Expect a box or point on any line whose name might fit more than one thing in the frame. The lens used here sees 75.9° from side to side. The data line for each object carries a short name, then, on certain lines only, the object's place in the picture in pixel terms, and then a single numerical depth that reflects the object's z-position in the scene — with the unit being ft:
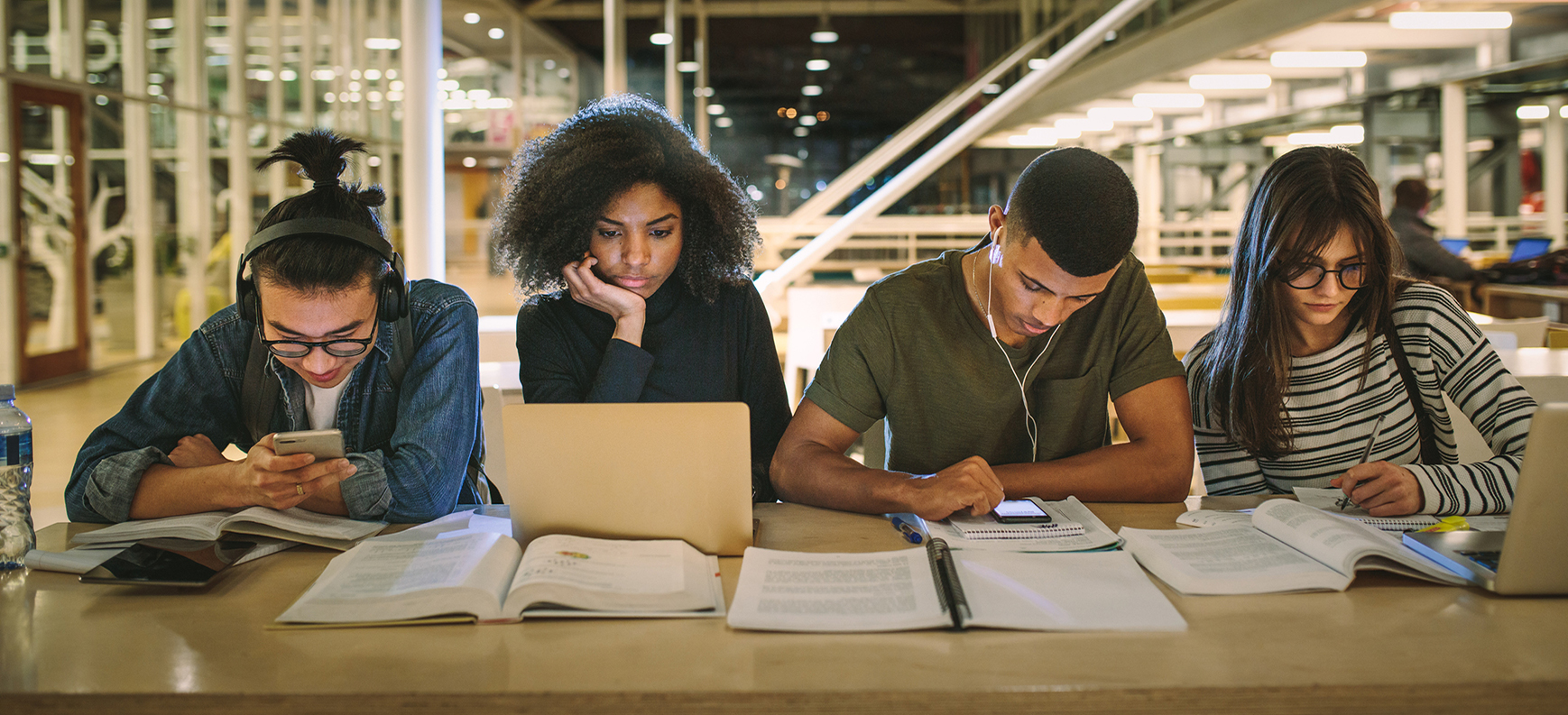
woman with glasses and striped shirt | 5.42
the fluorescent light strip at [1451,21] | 19.85
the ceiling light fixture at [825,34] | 43.69
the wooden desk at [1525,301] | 18.44
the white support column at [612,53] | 18.04
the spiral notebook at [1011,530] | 4.29
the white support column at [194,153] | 26.94
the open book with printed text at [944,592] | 3.34
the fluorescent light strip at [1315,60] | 23.80
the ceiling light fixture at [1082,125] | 38.01
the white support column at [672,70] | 25.34
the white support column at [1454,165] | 24.68
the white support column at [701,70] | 46.26
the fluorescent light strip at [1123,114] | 34.53
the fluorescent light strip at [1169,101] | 30.60
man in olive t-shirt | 5.13
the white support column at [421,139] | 10.50
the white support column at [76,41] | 22.43
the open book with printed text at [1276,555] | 3.70
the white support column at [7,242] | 20.53
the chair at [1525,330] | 10.57
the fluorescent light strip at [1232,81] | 26.89
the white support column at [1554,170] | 25.48
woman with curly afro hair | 5.79
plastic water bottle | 4.06
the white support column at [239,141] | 29.22
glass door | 21.58
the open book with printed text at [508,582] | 3.44
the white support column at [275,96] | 31.14
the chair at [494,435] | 6.95
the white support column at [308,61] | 33.01
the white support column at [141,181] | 24.90
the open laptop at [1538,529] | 3.42
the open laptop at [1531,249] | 21.98
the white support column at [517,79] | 49.80
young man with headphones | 4.67
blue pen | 4.35
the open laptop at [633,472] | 4.01
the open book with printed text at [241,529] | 4.28
